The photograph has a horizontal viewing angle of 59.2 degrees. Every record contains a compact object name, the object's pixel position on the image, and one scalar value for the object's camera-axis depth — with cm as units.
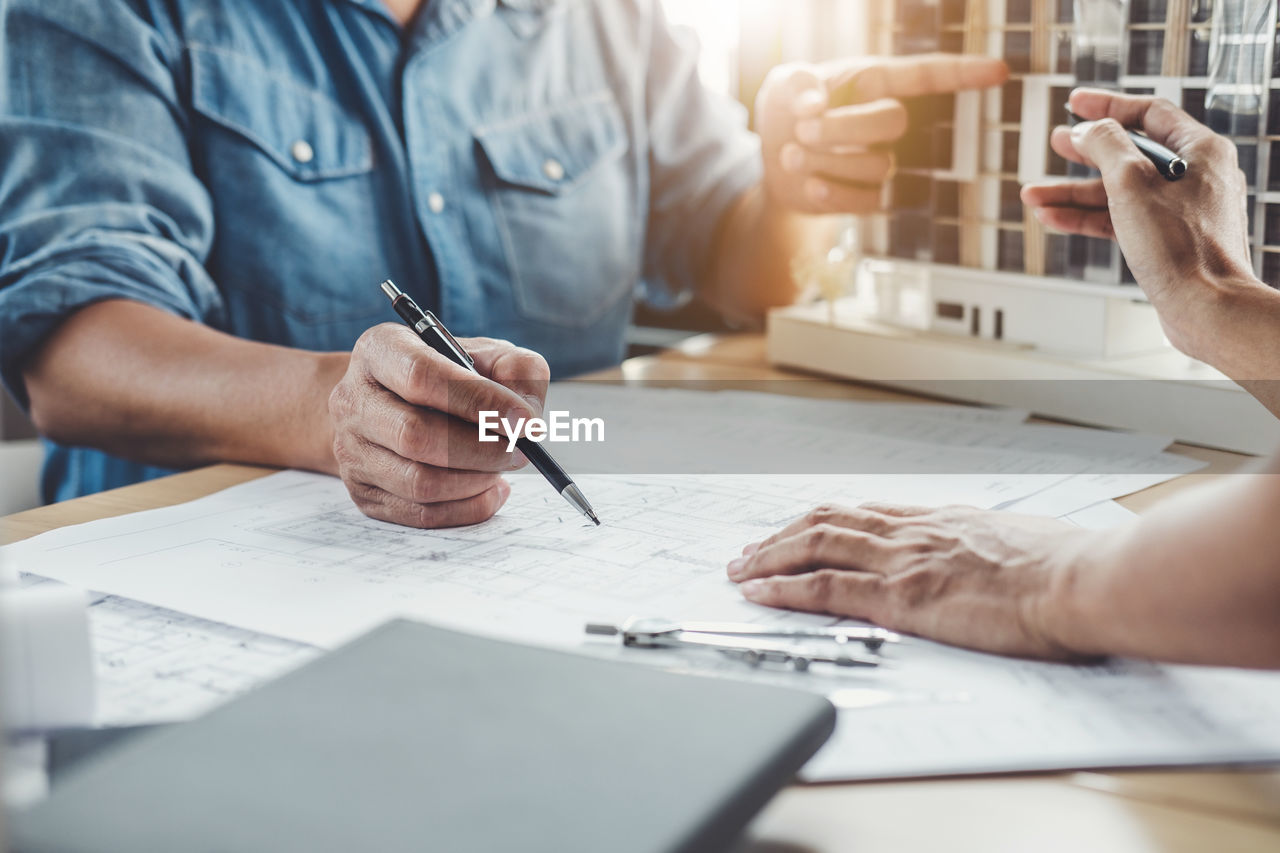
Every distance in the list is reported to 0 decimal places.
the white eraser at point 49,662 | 52
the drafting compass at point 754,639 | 59
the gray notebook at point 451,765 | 40
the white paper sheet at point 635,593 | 52
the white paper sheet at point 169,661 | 55
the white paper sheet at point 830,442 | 98
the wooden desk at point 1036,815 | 45
